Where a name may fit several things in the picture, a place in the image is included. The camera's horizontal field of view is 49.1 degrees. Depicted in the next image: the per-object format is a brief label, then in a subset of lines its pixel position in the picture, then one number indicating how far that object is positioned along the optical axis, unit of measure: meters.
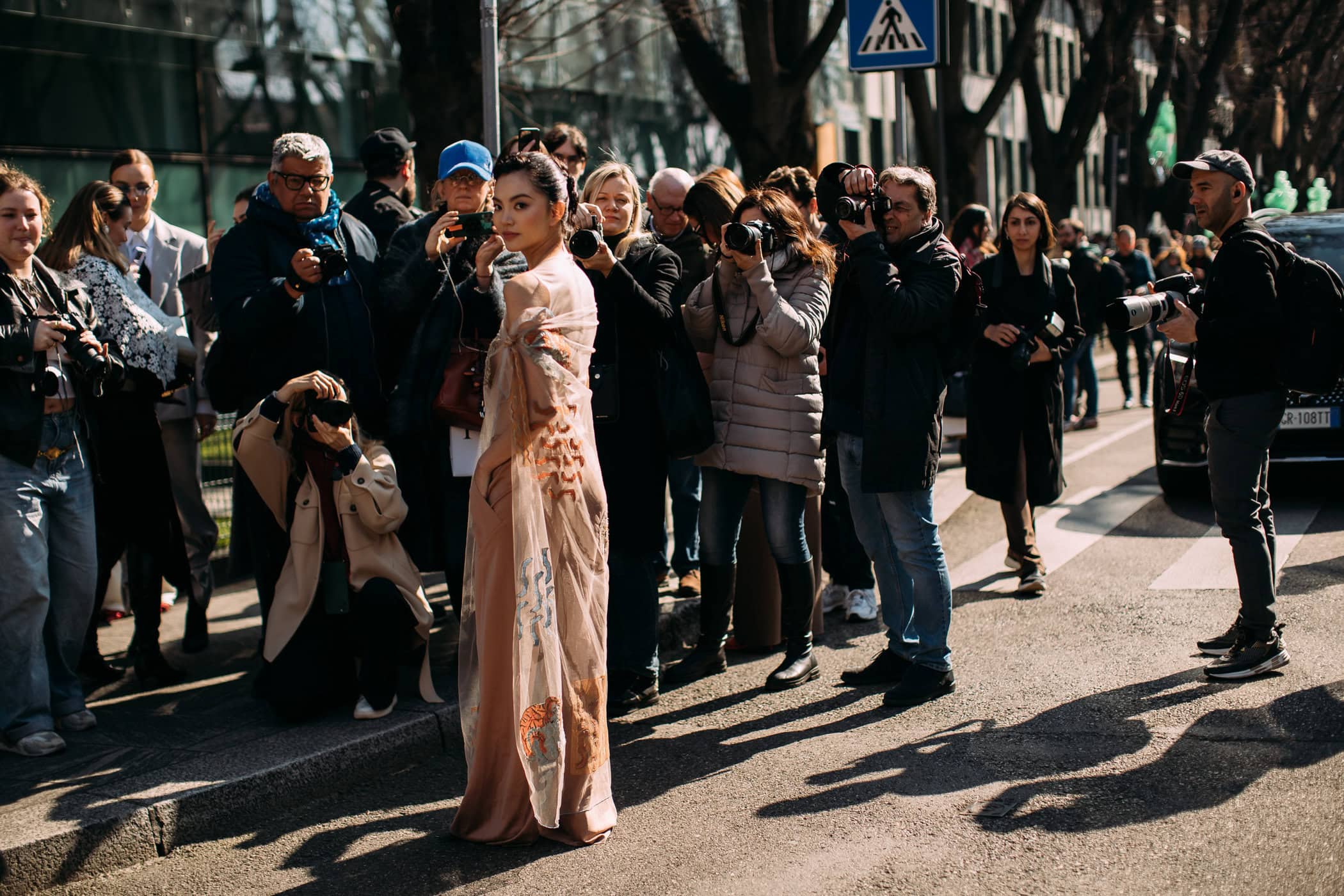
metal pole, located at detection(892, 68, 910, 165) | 7.95
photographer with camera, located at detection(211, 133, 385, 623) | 5.35
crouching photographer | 5.32
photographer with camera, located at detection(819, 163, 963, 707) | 5.52
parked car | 8.94
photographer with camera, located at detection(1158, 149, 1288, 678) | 5.50
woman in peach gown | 4.19
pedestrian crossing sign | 8.28
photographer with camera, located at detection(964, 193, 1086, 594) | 7.45
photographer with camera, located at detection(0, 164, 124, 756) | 4.98
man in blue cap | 5.46
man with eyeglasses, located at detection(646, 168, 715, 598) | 6.67
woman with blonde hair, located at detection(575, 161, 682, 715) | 5.47
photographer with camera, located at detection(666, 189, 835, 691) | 5.70
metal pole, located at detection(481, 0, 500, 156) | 6.31
